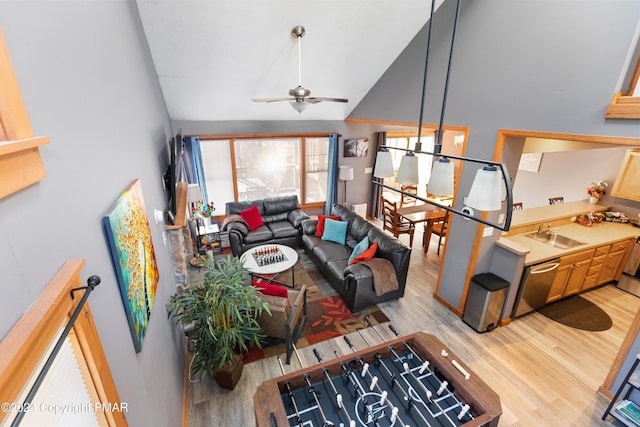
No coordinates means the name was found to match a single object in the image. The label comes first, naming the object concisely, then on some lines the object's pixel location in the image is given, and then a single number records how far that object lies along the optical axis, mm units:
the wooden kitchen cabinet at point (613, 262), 4350
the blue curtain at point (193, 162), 5559
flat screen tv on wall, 3101
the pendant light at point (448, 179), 1729
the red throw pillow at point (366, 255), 4211
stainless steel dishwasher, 3718
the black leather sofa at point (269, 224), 5375
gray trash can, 3547
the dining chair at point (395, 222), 5652
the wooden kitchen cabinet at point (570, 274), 4004
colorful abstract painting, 1363
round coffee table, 4285
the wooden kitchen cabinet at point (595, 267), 4211
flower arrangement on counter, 4953
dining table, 5527
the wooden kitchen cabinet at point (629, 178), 4348
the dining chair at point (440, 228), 5434
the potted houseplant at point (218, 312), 2389
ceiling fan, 3297
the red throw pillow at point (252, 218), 5691
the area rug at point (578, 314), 3871
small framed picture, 6900
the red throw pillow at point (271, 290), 3338
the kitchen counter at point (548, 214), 4195
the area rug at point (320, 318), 3488
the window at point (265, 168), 6035
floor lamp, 6664
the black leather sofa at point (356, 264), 4000
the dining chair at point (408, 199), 7266
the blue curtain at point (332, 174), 6625
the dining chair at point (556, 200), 5599
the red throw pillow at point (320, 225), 5449
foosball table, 1778
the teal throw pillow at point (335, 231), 5238
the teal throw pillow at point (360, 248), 4480
